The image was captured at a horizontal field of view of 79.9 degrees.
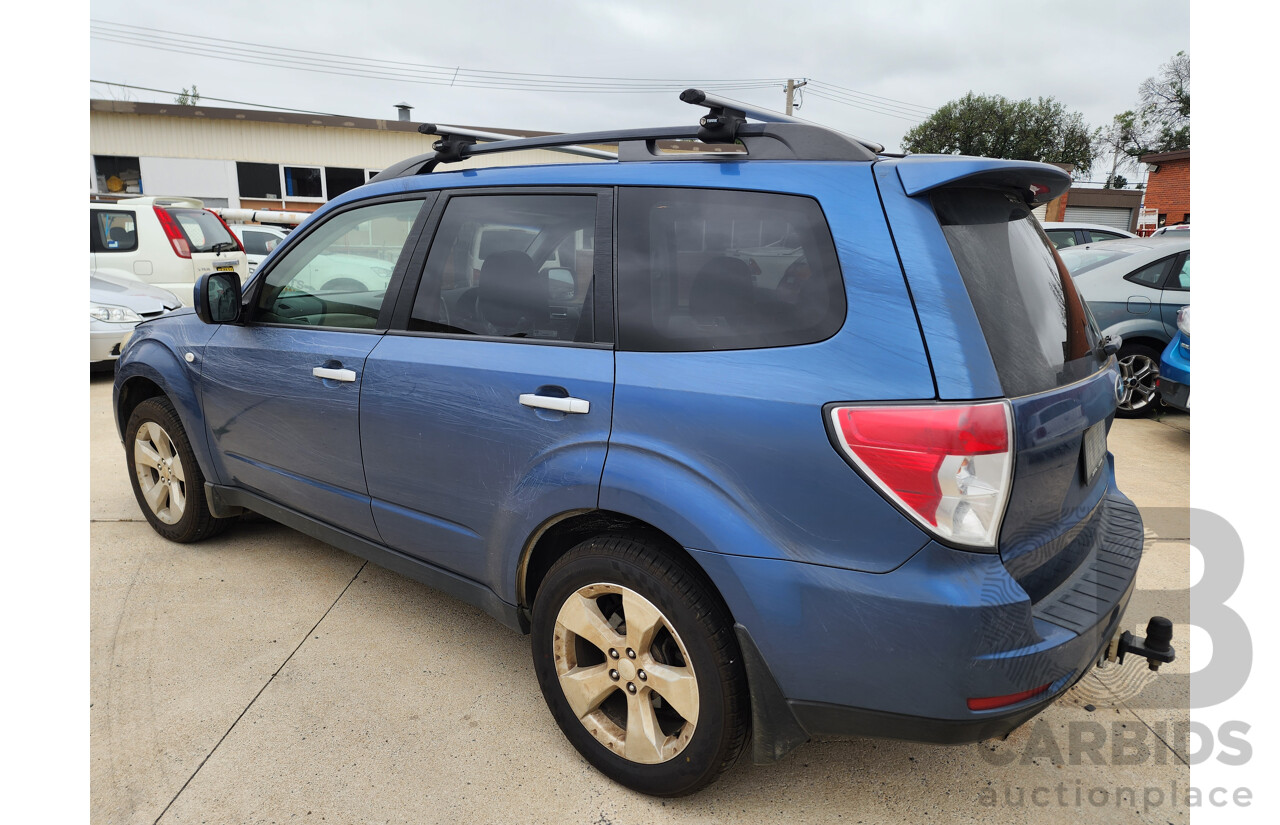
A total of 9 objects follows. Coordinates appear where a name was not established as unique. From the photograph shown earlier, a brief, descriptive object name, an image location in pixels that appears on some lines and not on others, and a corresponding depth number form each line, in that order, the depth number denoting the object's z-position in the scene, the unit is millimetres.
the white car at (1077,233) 10617
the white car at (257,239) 15695
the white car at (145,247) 9641
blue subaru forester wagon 1692
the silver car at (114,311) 7836
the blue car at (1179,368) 5638
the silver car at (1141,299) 6637
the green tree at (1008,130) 41031
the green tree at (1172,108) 40809
